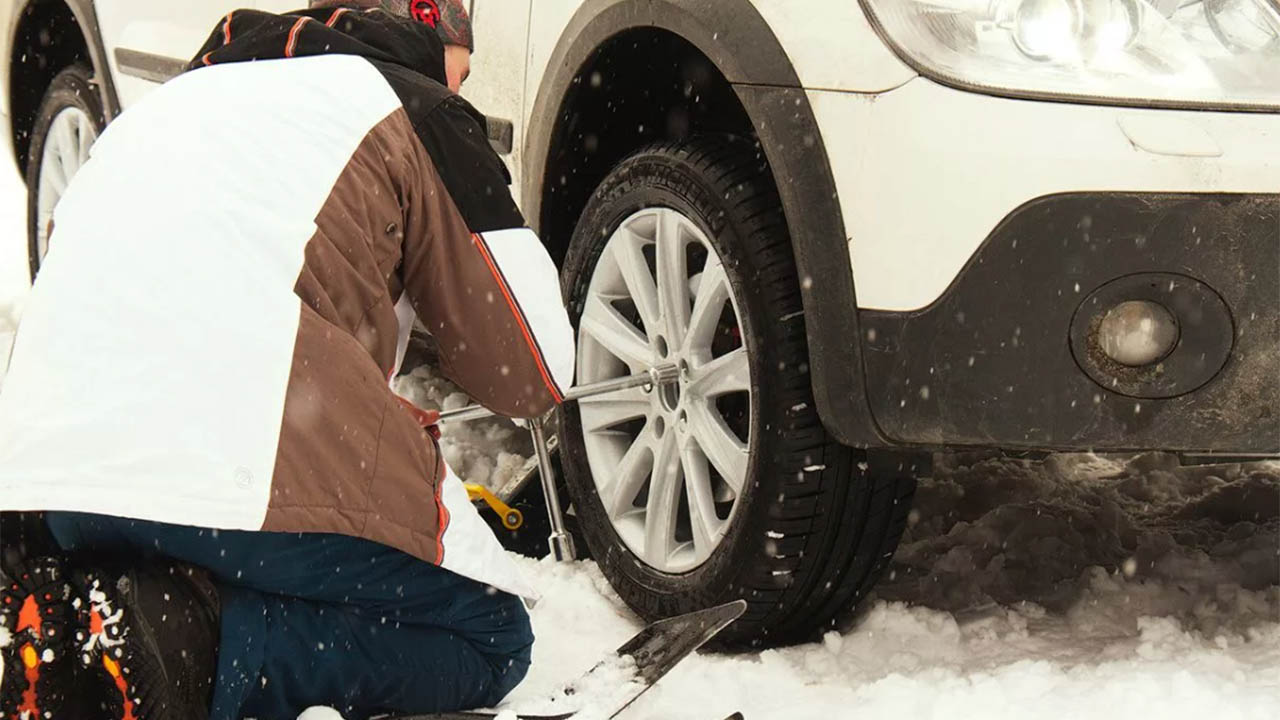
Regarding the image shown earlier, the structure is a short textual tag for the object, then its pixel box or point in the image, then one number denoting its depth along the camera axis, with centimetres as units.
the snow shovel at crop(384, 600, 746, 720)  224
